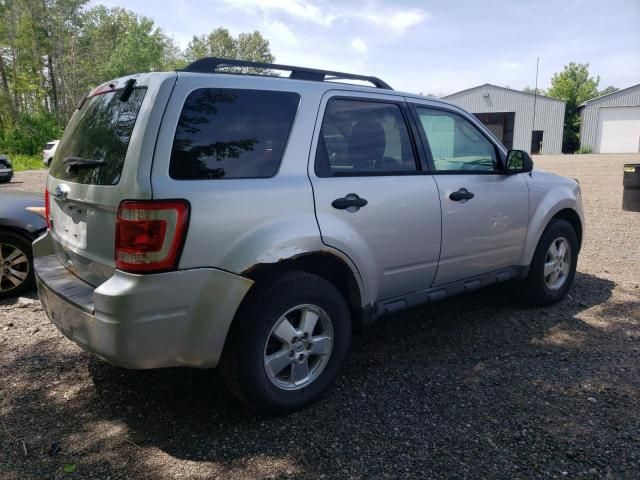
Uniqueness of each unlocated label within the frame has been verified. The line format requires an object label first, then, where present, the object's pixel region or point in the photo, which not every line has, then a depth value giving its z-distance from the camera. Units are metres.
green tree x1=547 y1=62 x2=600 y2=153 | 53.84
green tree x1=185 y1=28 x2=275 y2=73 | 77.00
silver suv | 2.46
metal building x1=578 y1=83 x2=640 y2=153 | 48.81
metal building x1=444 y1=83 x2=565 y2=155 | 45.84
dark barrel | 10.10
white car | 26.71
